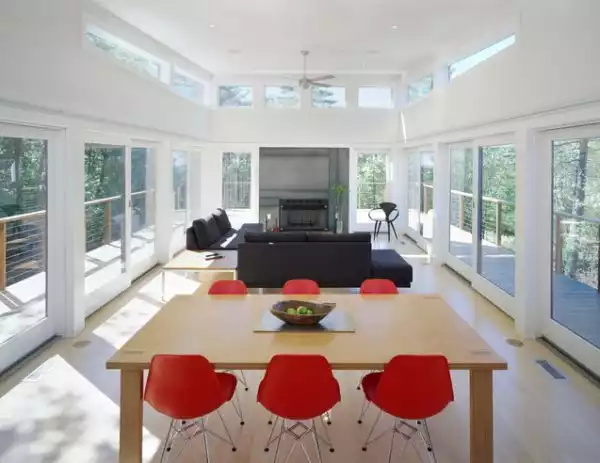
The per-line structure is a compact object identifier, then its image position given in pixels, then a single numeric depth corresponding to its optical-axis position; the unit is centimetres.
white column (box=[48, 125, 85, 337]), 527
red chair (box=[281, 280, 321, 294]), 433
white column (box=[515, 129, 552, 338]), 535
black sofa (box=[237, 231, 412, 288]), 663
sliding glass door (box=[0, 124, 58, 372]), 454
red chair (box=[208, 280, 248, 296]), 428
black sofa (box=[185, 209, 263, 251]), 802
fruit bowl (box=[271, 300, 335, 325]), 329
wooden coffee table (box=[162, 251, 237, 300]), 673
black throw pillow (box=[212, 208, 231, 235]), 964
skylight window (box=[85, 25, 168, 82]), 632
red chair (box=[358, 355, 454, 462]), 275
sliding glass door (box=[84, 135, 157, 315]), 635
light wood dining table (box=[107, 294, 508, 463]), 281
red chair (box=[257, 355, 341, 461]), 272
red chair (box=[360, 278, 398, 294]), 432
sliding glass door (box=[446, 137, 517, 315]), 641
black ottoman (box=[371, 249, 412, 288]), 673
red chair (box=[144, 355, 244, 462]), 275
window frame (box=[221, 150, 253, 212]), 1302
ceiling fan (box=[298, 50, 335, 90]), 977
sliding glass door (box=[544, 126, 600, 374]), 447
